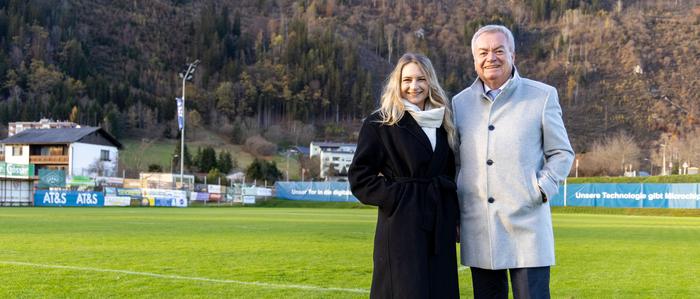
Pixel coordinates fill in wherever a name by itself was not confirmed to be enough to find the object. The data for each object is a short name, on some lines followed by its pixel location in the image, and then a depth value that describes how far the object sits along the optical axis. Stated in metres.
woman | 4.12
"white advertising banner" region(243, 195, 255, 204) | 54.45
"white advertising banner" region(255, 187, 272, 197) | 56.62
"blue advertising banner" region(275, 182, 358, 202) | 54.97
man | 4.11
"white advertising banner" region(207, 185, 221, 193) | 53.36
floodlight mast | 49.53
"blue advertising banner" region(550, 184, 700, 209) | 40.72
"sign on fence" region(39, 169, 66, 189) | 49.19
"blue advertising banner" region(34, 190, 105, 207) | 45.78
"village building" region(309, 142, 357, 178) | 127.85
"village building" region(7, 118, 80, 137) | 104.54
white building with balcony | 74.31
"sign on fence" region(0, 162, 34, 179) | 50.84
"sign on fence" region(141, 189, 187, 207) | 48.49
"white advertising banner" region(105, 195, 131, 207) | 45.97
